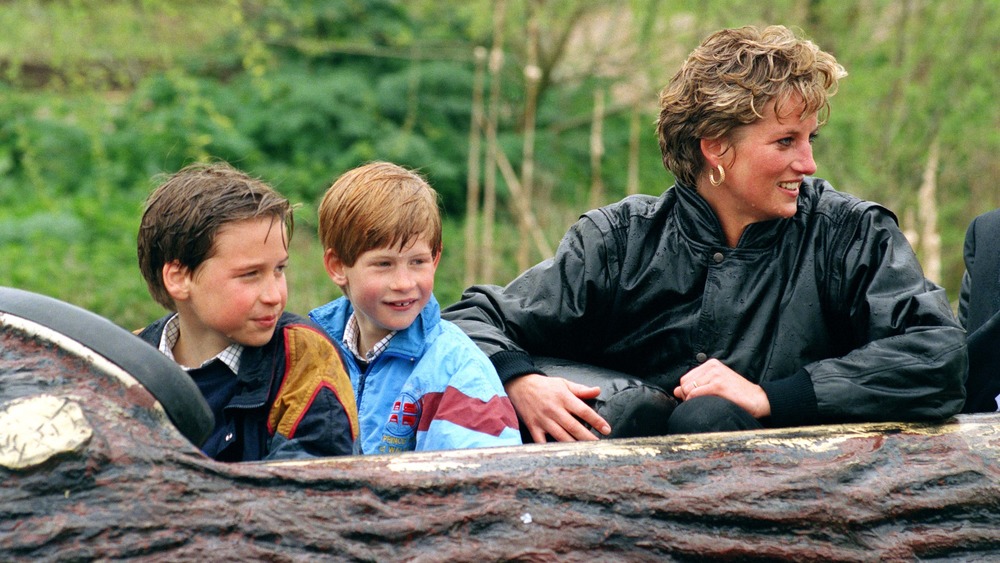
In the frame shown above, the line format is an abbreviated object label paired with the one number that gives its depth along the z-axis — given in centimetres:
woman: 526
